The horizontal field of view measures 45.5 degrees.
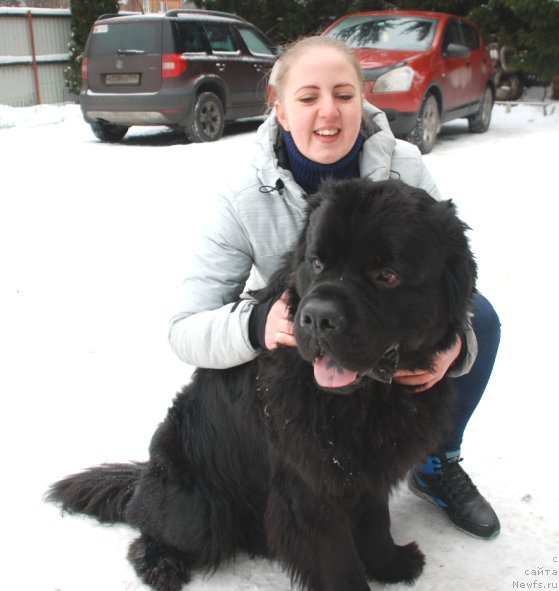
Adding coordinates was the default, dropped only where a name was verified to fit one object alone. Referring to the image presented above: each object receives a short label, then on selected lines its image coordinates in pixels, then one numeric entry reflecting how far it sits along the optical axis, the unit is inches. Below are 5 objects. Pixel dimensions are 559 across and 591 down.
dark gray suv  359.6
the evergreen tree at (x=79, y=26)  574.2
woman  87.5
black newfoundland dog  69.9
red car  319.6
